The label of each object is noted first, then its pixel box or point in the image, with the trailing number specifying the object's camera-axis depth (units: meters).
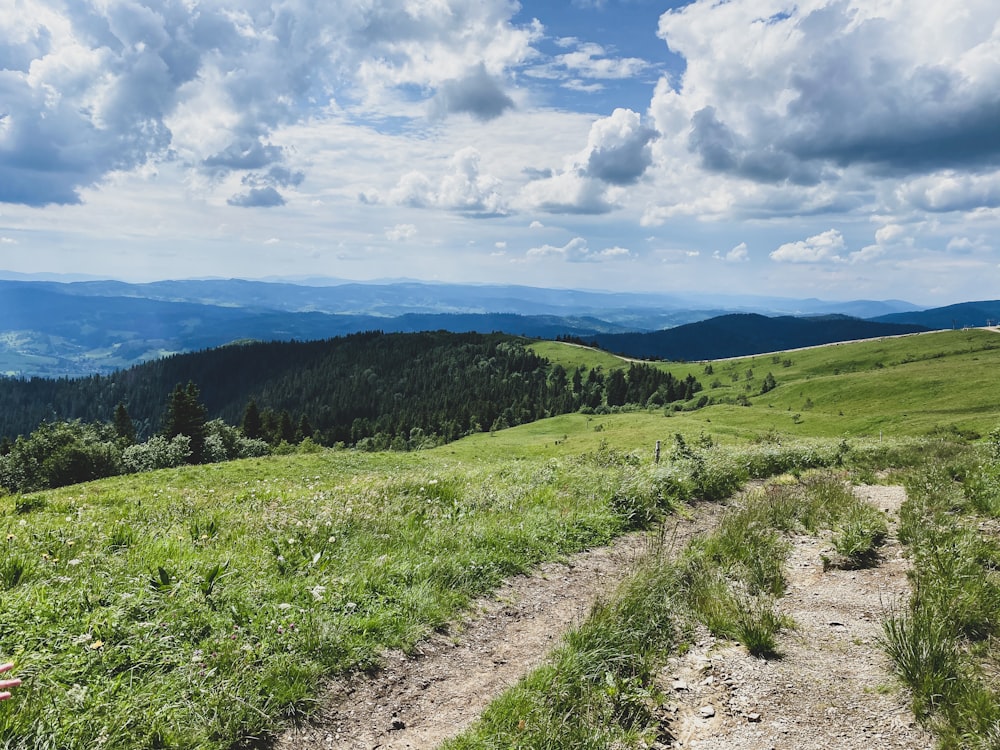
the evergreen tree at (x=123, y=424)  91.97
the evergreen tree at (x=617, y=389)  173.69
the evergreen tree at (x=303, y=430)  114.49
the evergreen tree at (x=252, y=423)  103.06
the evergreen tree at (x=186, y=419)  73.31
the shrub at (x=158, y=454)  67.38
